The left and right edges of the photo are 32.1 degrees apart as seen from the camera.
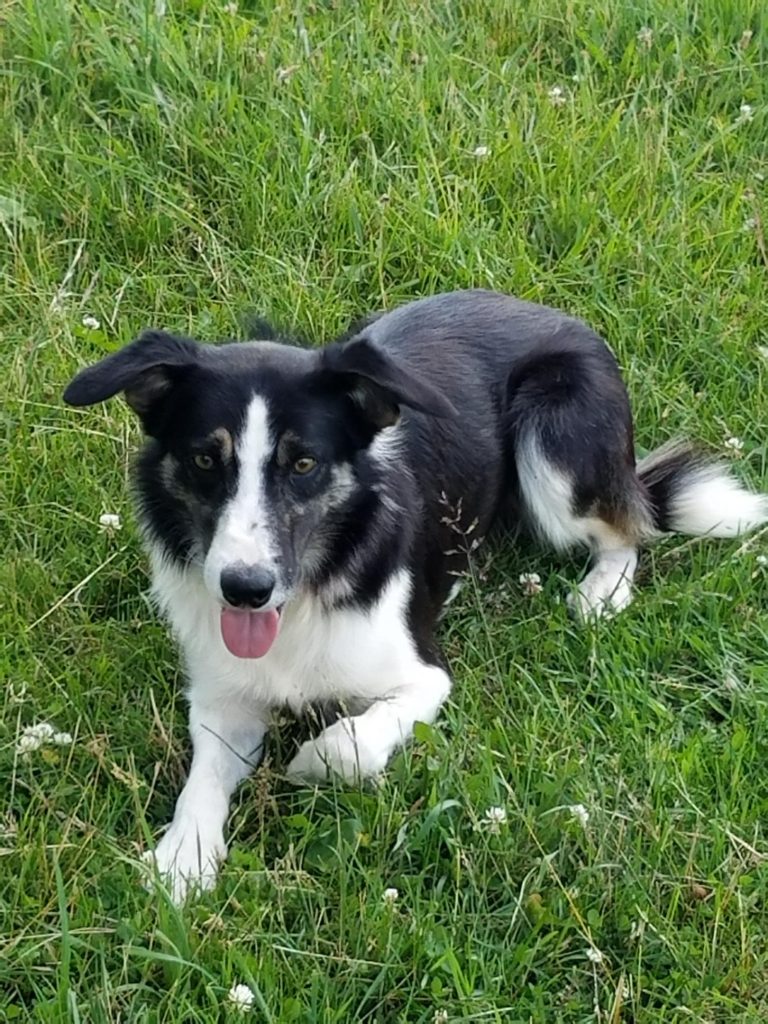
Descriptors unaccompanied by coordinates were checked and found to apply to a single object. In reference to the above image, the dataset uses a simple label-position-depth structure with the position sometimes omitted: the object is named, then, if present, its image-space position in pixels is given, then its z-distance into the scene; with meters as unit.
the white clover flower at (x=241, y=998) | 2.47
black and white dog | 2.83
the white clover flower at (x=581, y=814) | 2.84
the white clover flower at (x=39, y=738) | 2.97
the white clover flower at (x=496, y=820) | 2.83
